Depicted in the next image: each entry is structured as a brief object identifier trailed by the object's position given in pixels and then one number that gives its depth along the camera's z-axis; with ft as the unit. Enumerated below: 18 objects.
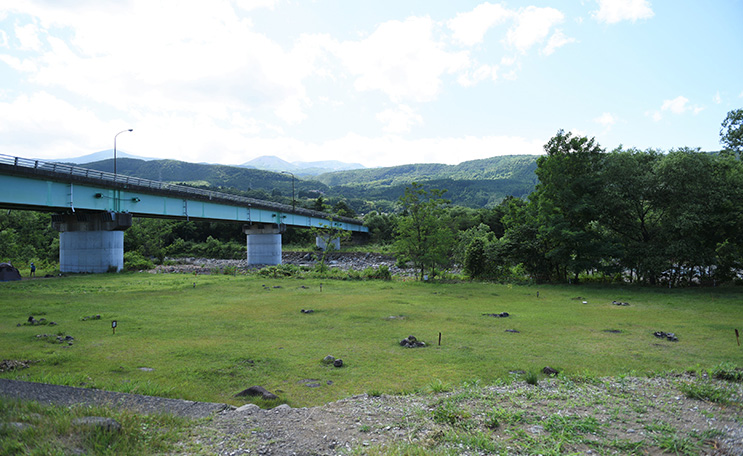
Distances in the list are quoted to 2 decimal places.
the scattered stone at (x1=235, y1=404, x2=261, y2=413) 28.60
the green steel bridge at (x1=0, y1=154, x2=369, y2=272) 100.07
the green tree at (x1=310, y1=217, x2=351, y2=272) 153.23
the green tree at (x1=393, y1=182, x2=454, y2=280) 127.65
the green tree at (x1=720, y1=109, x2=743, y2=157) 132.46
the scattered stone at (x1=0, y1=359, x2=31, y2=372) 36.74
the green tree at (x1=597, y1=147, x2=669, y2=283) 101.19
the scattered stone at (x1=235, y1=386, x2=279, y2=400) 32.04
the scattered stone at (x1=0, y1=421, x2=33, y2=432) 22.38
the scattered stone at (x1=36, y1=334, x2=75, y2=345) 47.53
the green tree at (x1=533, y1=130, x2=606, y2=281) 109.50
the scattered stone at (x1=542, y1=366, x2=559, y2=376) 37.87
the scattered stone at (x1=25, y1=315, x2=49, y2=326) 56.03
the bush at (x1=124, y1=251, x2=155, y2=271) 142.37
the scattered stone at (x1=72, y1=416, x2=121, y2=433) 22.95
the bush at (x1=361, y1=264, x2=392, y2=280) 136.36
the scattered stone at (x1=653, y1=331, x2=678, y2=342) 50.75
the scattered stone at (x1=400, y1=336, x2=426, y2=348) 48.16
